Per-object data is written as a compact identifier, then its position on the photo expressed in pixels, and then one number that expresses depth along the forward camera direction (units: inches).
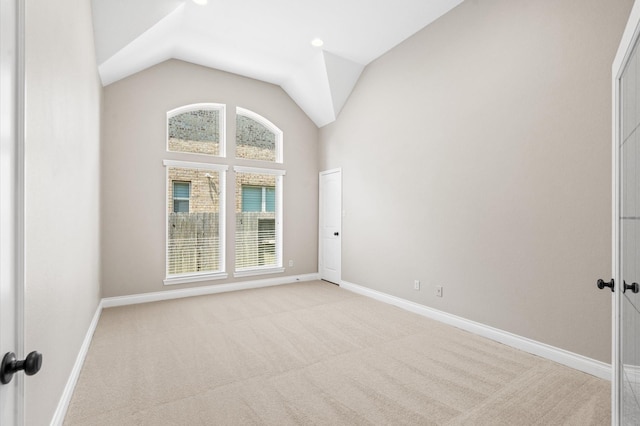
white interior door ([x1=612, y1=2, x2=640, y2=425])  52.0
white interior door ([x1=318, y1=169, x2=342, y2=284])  217.9
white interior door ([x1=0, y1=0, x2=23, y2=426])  29.6
